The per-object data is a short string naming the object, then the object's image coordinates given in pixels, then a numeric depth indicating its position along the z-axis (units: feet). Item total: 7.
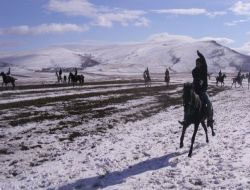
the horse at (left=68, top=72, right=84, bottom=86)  180.96
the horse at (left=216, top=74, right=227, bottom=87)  191.82
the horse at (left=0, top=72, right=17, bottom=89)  157.58
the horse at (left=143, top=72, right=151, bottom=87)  165.46
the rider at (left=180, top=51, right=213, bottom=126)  43.75
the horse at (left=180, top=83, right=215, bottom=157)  40.57
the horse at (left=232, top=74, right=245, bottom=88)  187.23
